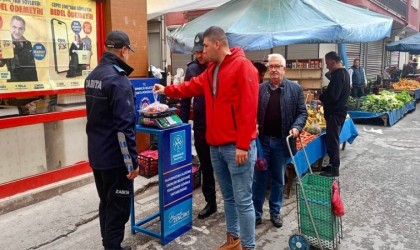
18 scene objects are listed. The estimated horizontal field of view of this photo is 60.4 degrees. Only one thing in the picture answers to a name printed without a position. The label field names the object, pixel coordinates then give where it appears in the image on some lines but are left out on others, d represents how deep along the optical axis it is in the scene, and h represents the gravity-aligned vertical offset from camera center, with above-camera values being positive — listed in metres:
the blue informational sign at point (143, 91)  3.95 -0.24
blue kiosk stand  3.56 -1.18
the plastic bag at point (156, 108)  3.57 -0.38
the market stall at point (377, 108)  10.76 -1.21
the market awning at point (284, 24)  5.11 +0.69
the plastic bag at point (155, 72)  5.84 -0.04
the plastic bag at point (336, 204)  3.27 -1.22
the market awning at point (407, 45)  15.55 +1.03
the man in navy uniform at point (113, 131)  2.98 -0.51
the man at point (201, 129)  4.22 -0.69
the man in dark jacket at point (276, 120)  3.90 -0.55
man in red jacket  3.03 -0.44
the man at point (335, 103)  5.68 -0.54
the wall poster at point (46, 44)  4.26 +0.34
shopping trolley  3.37 -1.41
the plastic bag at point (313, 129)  6.10 -1.01
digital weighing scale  3.53 -0.49
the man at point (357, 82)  13.09 -0.48
